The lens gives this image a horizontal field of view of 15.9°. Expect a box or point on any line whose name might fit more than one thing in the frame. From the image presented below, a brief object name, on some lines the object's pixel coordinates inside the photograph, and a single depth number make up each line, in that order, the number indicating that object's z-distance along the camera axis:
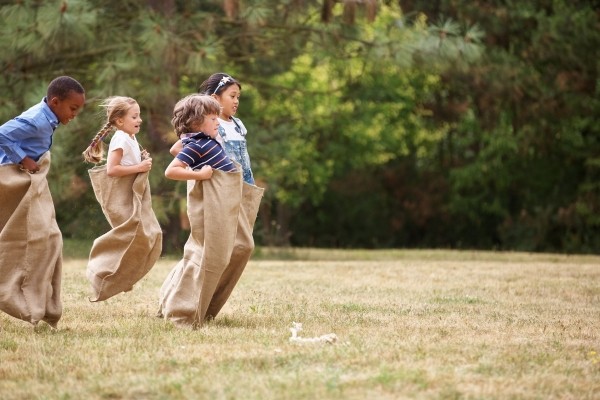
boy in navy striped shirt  14.37
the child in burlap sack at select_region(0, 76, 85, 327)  14.06
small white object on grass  13.09
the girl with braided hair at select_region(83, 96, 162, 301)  15.04
